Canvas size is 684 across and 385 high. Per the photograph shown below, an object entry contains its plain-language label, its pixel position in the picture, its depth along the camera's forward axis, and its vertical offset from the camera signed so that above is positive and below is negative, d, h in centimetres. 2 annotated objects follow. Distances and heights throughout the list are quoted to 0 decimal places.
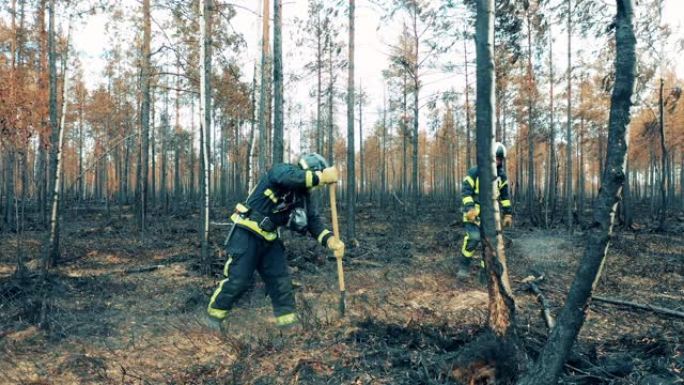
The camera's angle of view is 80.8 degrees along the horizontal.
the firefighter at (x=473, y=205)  643 -23
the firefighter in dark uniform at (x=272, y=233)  437 -46
